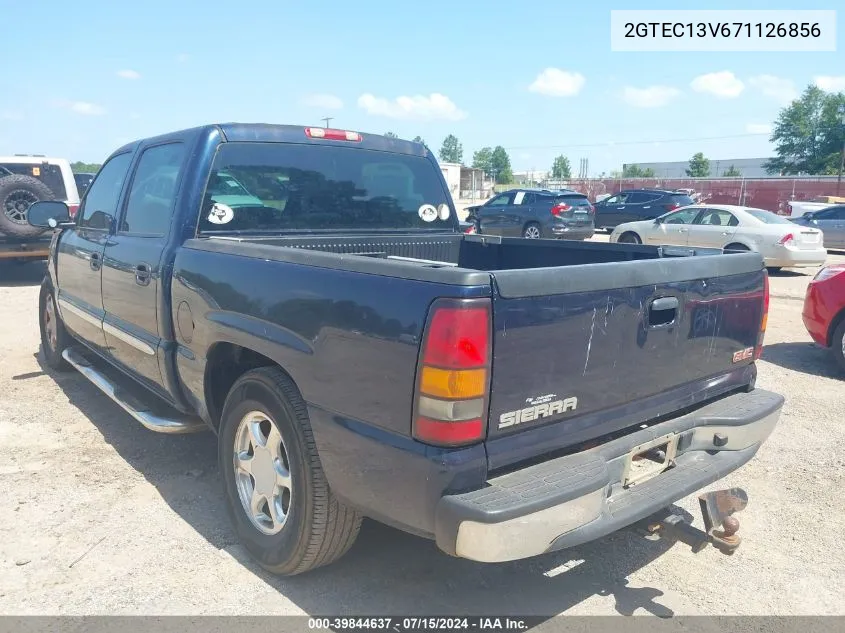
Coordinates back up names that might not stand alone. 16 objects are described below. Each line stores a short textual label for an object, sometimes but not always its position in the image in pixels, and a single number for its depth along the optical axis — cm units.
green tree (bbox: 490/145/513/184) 13029
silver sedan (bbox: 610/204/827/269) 1315
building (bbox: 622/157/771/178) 8481
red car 635
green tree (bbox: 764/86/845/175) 6469
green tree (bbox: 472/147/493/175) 13632
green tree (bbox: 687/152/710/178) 7900
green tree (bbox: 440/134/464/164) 14975
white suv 959
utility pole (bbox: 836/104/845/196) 6438
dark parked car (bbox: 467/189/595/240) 1820
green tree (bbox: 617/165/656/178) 8741
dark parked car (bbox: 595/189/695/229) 2191
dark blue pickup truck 220
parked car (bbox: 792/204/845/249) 1794
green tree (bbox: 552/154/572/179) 12112
